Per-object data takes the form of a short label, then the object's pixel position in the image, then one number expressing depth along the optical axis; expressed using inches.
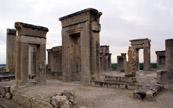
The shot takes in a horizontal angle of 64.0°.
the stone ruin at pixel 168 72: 267.0
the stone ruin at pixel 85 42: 339.0
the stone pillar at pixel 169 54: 269.4
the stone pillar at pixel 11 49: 532.0
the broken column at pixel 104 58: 863.1
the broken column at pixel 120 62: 977.5
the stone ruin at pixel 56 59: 586.6
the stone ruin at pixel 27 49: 323.0
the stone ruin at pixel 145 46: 694.5
